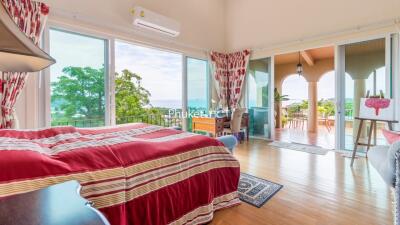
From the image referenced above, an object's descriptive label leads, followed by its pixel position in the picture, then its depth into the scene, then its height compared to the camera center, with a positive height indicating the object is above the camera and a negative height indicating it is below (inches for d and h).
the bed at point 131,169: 41.6 -14.2
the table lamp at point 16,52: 34.1 +12.2
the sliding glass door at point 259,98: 203.9 +13.7
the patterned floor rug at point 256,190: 83.3 -36.0
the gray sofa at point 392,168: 57.7 -18.2
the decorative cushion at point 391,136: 67.0 -8.7
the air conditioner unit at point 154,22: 141.1 +65.8
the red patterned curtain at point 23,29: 97.1 +40.9
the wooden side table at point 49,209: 22.4 -12.0
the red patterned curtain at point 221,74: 208.7 +38.4
